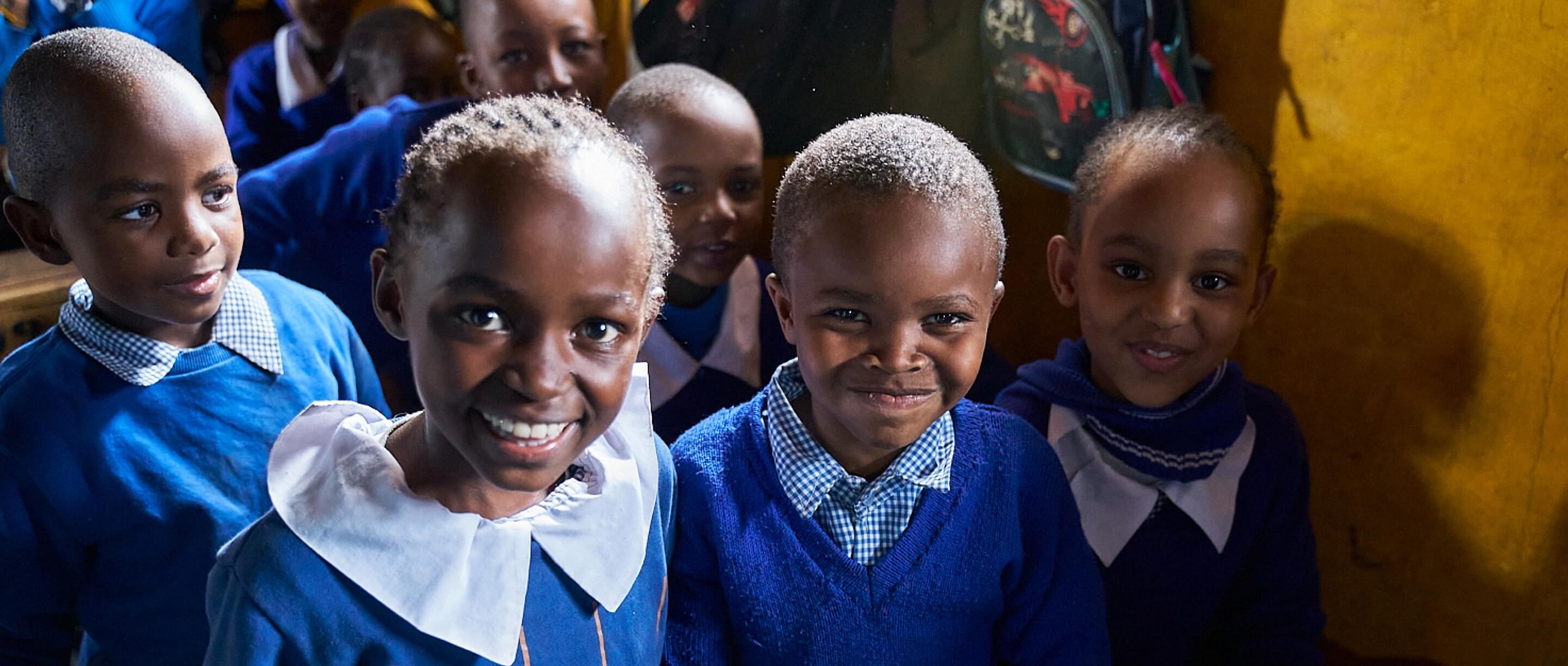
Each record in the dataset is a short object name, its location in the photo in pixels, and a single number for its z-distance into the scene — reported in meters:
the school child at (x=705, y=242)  1.60
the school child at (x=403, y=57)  2.27
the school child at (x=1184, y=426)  1.27
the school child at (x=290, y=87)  2.27
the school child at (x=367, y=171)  1.82
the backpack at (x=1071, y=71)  1.55
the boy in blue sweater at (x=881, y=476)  1.01
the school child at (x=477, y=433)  0.82
